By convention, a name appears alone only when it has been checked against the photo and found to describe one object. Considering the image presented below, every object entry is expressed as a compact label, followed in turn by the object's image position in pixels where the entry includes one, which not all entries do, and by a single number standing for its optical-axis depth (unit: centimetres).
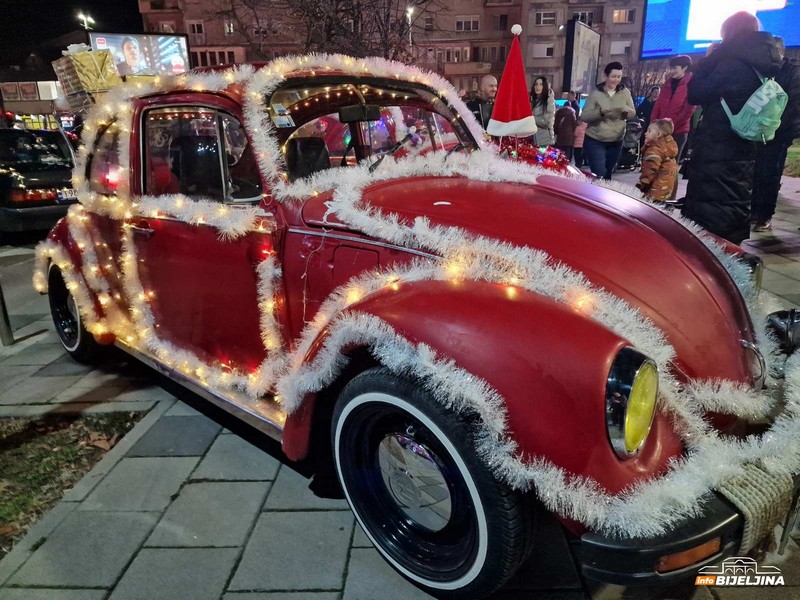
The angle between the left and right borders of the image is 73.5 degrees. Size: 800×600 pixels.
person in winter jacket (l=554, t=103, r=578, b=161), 1113
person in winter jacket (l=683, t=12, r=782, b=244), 427
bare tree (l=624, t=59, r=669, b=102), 3969
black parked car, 820
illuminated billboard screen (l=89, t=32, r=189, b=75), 1920
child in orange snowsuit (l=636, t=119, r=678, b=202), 583
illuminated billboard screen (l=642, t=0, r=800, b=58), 1053
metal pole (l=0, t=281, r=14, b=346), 457
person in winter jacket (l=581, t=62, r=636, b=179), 772
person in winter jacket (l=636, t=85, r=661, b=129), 1254
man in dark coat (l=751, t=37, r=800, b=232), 575
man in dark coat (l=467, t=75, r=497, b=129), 841
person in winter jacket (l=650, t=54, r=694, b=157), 803
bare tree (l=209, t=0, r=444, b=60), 1631
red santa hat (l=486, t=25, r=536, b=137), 369
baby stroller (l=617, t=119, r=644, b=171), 1248
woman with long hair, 909
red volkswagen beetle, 152
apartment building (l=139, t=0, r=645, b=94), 4497
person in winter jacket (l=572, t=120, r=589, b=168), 1144
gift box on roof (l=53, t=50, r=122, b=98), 418
